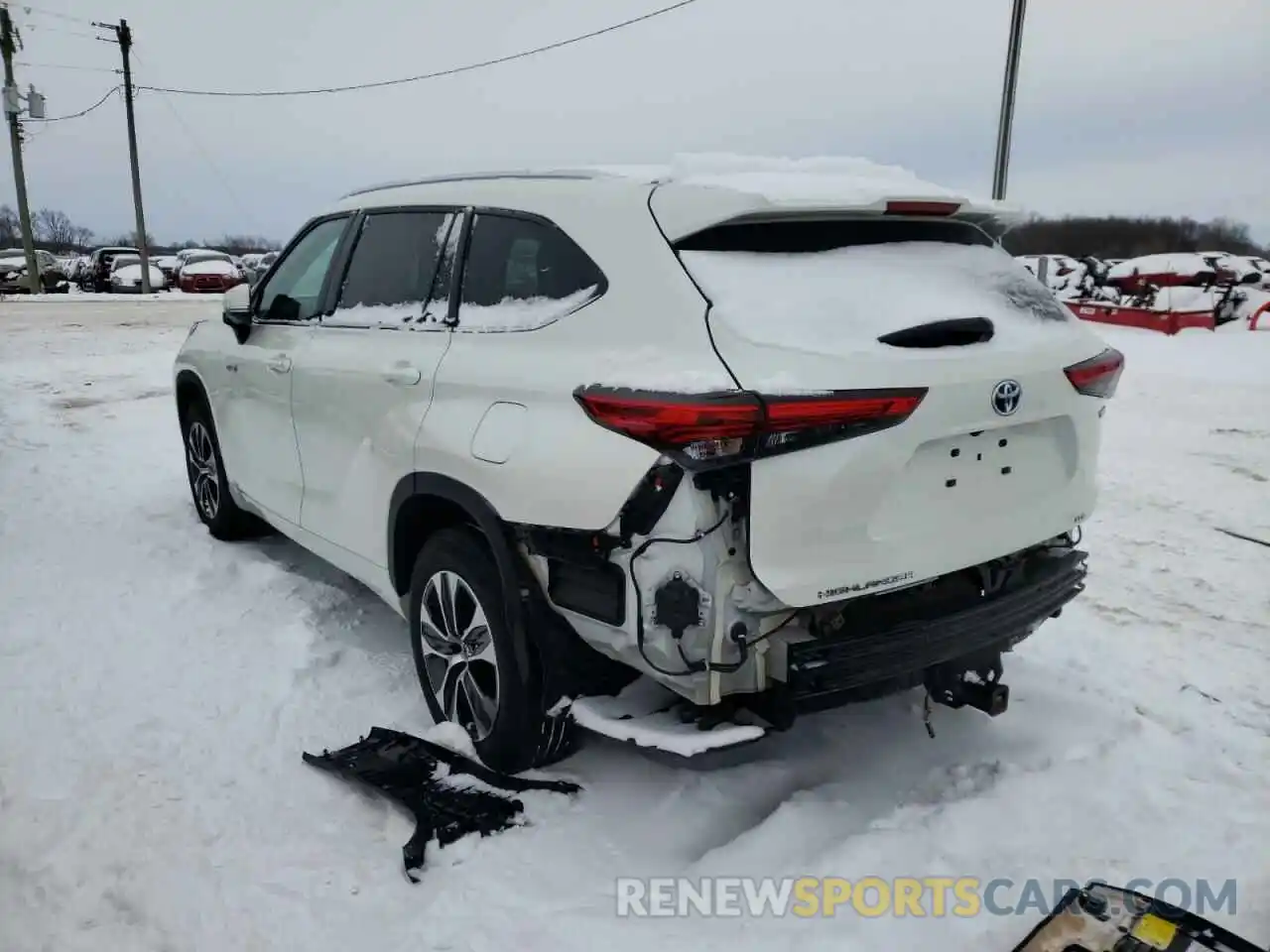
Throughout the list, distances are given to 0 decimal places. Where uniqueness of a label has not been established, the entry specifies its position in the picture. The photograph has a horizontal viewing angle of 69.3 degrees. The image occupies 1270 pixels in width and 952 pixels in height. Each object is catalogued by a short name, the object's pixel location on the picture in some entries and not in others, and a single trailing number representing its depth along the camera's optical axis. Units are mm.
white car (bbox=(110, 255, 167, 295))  31938
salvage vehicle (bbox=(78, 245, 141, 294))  32812
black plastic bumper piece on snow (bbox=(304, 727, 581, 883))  2752
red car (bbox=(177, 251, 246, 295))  30703
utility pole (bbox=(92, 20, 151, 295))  30016
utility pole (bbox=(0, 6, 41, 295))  29500
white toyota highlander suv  2299
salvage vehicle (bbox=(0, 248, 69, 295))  31188
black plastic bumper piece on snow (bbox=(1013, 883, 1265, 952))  2125
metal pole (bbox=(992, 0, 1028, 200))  12648
